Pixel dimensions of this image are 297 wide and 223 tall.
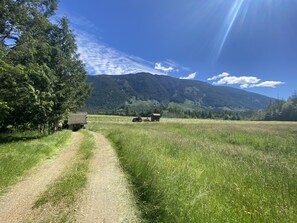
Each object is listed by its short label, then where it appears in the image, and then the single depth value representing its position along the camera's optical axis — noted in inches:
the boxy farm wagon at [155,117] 3630.7
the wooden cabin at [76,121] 1812.3
